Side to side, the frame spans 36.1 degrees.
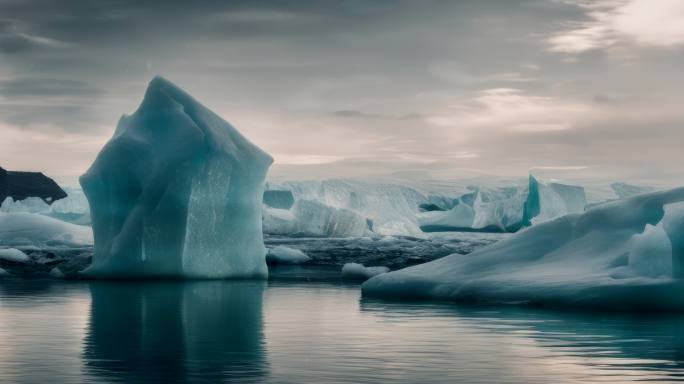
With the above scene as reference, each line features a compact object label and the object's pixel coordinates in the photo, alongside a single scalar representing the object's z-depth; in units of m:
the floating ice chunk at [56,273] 30.77
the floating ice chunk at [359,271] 32.94
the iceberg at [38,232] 46.62
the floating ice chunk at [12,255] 36.97
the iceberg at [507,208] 56.75
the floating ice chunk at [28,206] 73.81
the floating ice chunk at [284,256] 42.28
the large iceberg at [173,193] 28.06
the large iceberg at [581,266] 16.08
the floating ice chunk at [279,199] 65.25
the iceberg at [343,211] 54.97
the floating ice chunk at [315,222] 54.62
